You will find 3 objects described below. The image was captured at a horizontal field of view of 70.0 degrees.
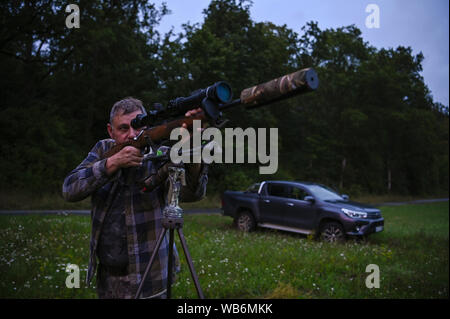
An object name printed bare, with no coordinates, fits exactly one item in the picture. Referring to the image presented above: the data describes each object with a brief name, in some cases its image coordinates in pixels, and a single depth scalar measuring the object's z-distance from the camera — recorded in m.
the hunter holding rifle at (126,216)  2.25
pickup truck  8.93
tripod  1.93
